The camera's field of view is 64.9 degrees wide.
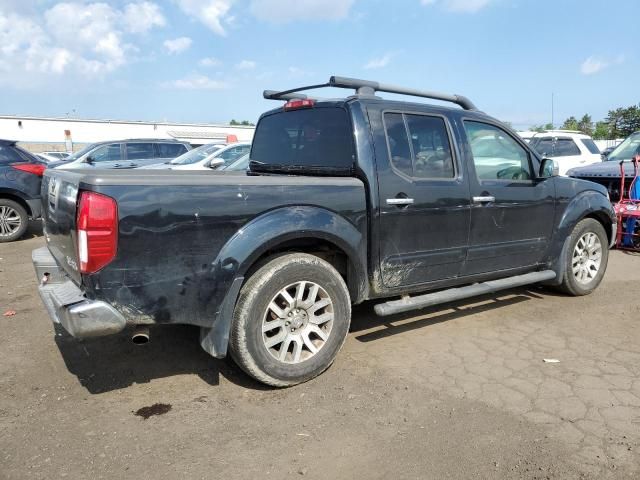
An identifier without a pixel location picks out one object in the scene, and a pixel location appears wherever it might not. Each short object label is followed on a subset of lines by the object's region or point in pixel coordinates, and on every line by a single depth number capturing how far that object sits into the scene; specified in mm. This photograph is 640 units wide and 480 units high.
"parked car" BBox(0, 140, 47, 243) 8578
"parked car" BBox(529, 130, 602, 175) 12594
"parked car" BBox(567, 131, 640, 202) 7938
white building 48375
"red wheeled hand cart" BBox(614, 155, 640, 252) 7398
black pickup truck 2807
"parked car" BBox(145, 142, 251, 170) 10977
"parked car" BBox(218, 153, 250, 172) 9711
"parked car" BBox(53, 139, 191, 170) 12258
